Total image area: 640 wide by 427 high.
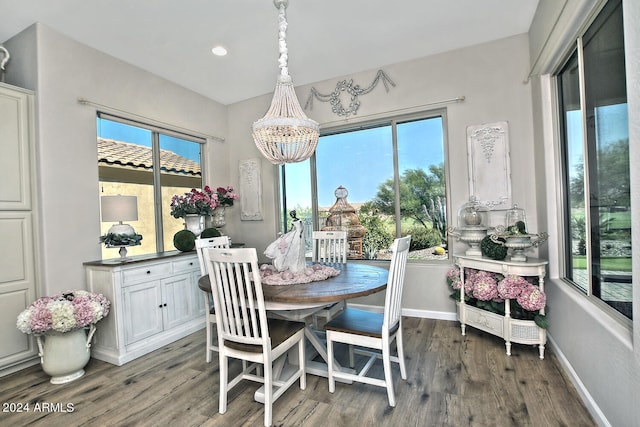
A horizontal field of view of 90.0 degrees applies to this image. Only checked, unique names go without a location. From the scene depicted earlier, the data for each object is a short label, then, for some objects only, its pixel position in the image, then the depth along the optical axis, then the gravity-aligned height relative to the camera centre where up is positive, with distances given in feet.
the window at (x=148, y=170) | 11.19 +1.96
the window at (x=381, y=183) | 12.20 +1.21
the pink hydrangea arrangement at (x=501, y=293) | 8.39 -2.43
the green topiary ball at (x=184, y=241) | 11.84 -0.81
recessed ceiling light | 10.83 +5.74
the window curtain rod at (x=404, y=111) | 11.44 +3.85
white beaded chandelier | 8.13 +2.27
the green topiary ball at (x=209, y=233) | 12.85 -0.61
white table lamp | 9.44 +0.28
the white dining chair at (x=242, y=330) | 6.11 -2.36
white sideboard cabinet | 9.20 -2.61
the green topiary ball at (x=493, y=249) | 9.46 -1.27
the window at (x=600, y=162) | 5.38 +0.81
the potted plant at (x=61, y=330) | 7.91 -2.65
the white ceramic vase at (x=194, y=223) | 12.71 -0.17
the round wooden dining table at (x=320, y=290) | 6.31 -1.60
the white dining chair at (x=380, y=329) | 6.61 -2.54
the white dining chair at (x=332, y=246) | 11.05 -1.15
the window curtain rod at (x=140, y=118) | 10.25 +3.77
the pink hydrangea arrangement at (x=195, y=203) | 12.50 +0.65
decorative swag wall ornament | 12.64 +4.96
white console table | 8.52 -3.19
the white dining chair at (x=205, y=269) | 9.00 -1.51
